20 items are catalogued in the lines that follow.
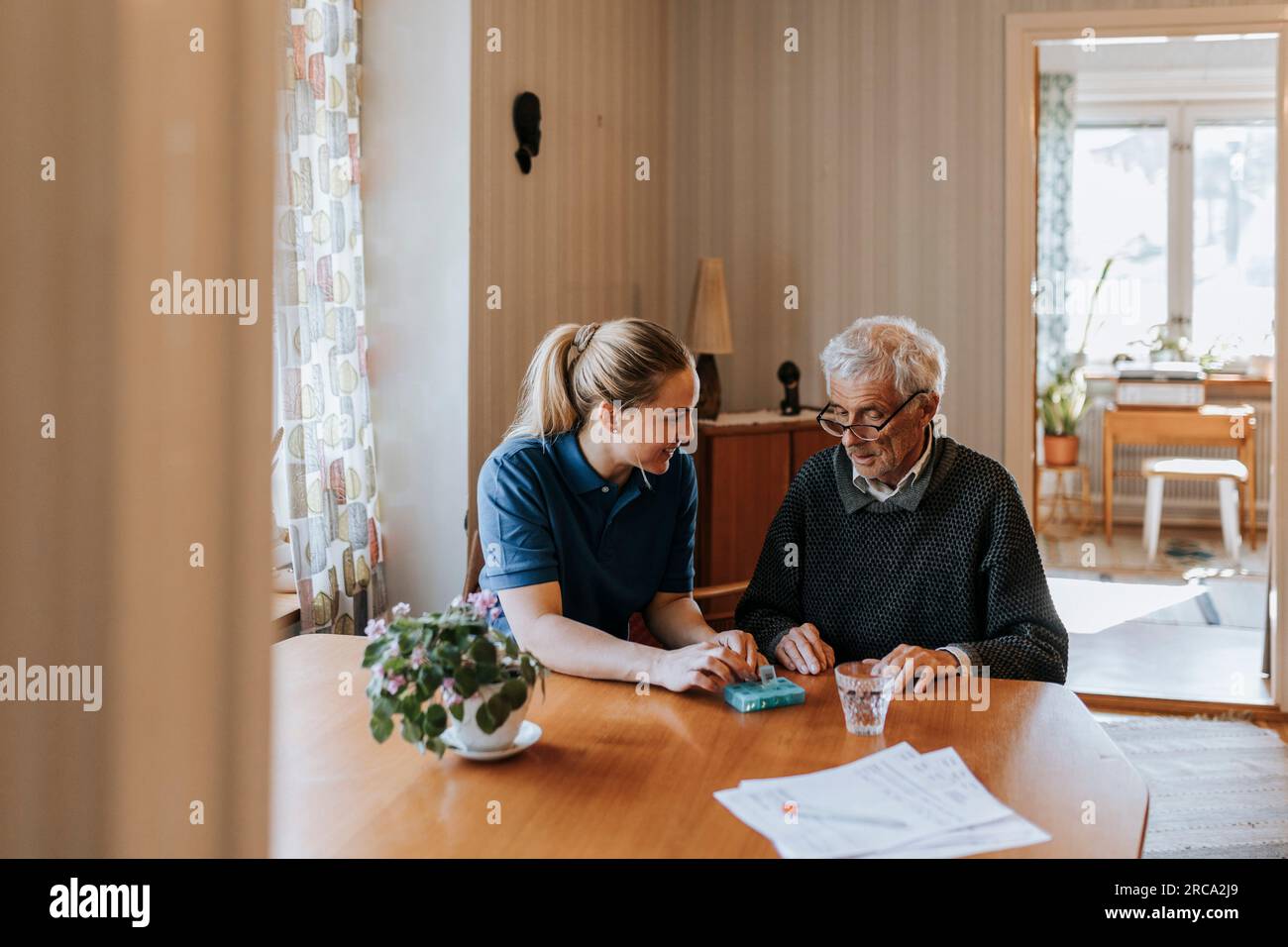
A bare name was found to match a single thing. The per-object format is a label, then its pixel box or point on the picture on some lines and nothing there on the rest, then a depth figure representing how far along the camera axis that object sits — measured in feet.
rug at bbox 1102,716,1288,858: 9.73
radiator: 25.27
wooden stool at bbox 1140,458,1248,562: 21.66
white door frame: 13.08
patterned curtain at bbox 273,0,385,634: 8.07
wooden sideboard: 12.42
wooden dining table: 3.94
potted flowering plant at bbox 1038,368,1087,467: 24.04
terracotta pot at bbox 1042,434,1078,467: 24.03
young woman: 6.05
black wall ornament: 9.89
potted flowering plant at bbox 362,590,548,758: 4.36
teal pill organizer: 5.30
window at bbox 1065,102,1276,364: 24.63
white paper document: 3.88
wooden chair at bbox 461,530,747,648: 7.01
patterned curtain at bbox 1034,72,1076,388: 24.90
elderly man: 6.60
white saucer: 4.59
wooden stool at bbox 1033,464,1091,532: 24.75
